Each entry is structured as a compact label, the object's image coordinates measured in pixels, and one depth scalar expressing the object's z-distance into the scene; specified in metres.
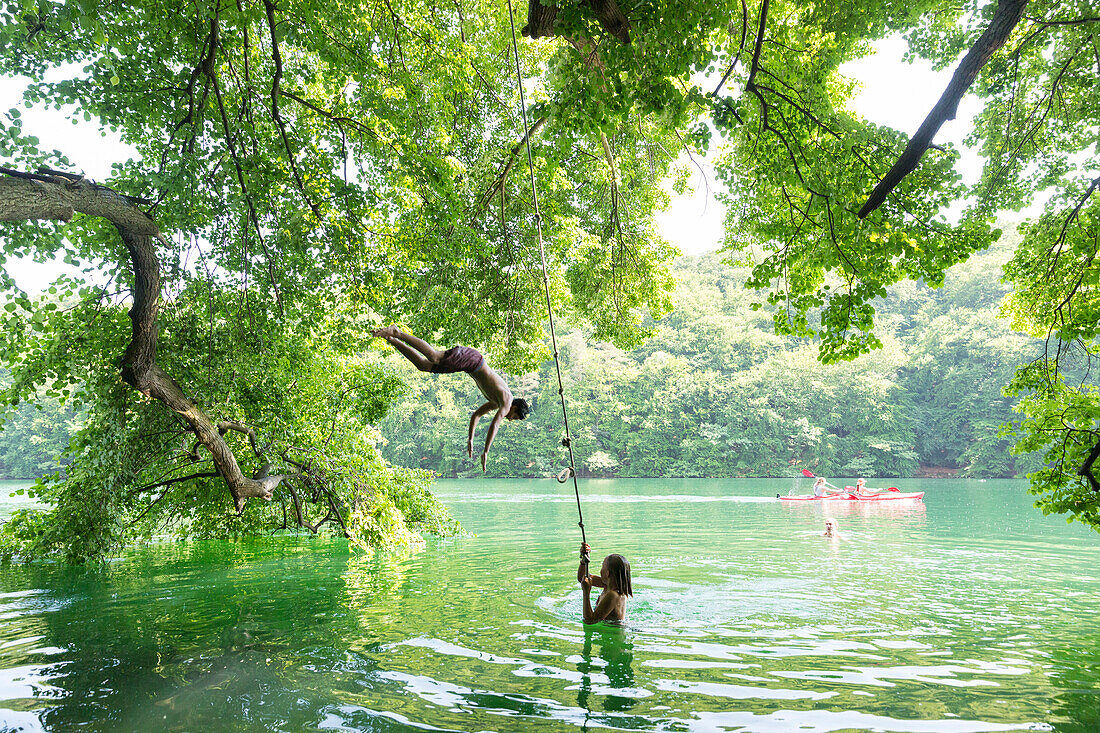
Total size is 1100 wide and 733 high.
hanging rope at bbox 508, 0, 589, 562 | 6.06
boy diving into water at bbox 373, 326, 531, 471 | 5.27
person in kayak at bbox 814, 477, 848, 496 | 29.31
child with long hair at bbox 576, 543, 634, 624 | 8.41
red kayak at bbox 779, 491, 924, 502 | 29.08
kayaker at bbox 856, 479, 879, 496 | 29.58
